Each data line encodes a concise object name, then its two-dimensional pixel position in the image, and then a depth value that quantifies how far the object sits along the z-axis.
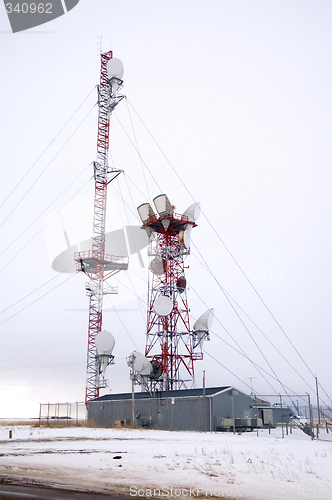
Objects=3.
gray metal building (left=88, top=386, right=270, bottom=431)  41.94
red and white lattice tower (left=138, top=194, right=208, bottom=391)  53.39
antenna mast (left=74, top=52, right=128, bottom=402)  62.01
